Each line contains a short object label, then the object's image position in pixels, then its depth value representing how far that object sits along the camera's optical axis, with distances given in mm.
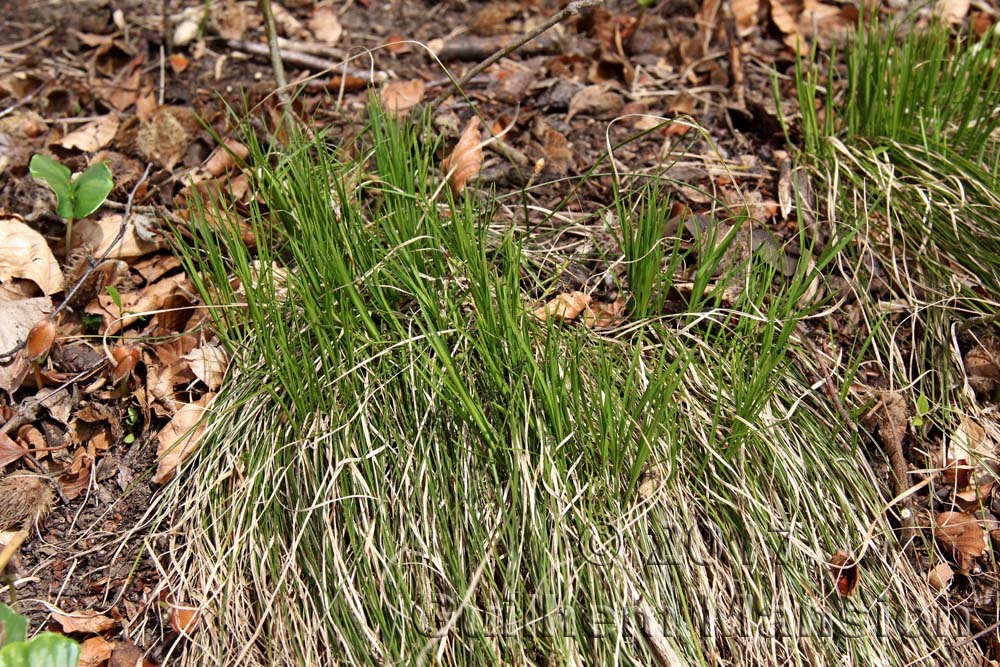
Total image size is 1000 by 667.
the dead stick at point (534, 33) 1121
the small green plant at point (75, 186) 1148
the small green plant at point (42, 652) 992
